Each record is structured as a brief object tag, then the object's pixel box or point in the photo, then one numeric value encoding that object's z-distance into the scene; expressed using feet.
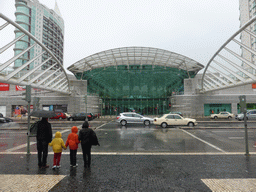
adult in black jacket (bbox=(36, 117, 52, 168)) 18.30
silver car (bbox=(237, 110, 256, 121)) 84.23
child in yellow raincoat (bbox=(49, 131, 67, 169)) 17.62
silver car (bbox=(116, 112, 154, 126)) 63.93
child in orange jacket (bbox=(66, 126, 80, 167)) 17.89
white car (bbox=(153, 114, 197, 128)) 57.16
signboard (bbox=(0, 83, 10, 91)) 123.71
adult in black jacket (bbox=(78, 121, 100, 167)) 17.94
